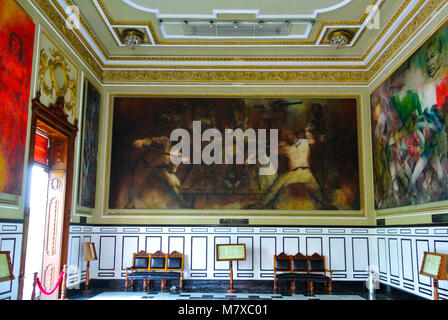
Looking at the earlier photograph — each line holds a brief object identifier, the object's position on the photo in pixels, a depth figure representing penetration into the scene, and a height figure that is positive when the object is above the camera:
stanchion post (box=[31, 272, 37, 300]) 7.30 -1.14
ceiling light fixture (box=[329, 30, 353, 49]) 11.66 +5.39
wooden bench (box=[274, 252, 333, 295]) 11.67 -1.33
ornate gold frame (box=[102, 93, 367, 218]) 12.67 +0.34
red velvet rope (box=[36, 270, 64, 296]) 8.59 -1.20
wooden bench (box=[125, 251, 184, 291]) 11.79 -1.28
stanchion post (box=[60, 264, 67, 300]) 8.41 -1.38
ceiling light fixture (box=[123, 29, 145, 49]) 11.73 +5.39
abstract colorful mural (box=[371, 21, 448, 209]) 8.54 +2.32
